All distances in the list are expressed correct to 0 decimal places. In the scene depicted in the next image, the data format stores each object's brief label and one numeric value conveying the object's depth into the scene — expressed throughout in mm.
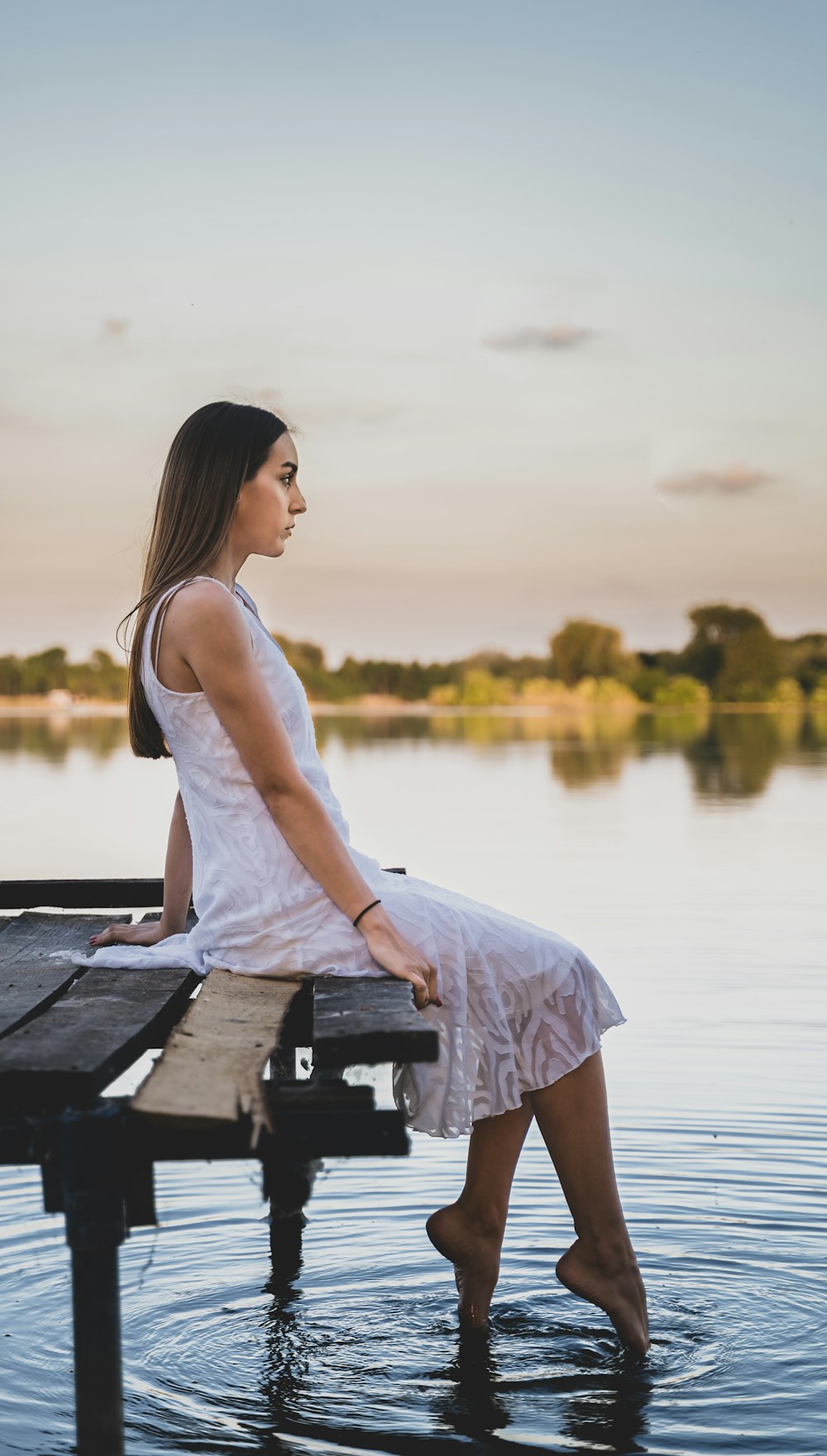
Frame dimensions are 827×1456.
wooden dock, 2367
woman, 3137
